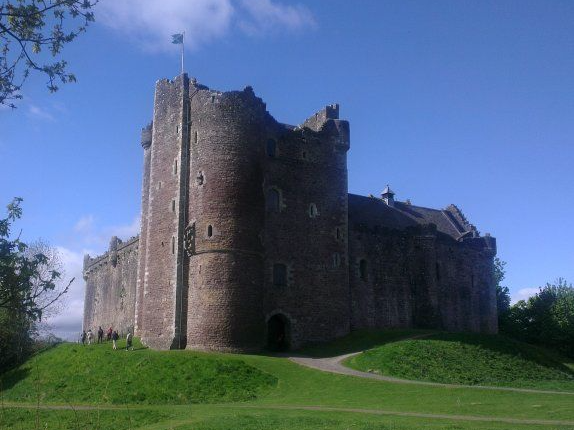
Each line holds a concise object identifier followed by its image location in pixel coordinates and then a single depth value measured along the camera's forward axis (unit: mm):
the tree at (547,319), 55969
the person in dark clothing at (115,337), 38034
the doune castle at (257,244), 36844
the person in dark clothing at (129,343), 37303
